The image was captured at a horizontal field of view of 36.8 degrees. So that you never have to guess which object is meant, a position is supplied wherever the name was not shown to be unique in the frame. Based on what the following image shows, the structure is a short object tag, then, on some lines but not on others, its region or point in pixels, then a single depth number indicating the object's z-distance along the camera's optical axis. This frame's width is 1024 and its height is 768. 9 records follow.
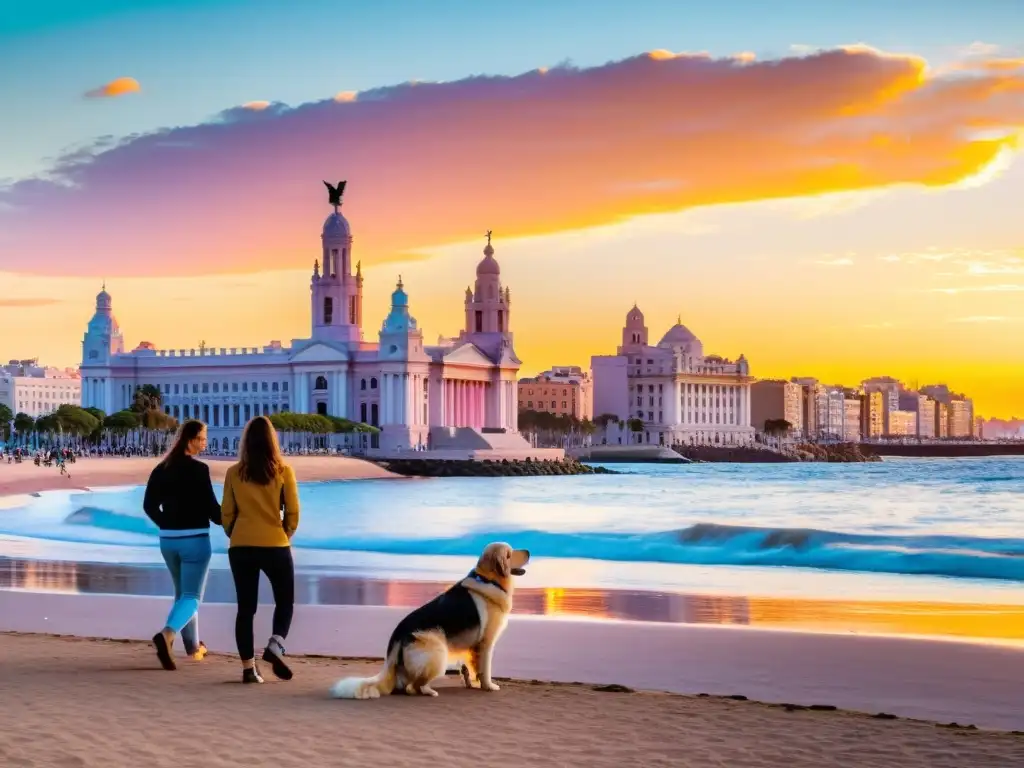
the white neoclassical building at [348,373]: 142.75
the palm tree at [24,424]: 131.00
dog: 9.91
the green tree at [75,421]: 122.25
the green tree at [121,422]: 125.81
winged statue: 153.00
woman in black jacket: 11.07
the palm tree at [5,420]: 131.88
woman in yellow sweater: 10.47
